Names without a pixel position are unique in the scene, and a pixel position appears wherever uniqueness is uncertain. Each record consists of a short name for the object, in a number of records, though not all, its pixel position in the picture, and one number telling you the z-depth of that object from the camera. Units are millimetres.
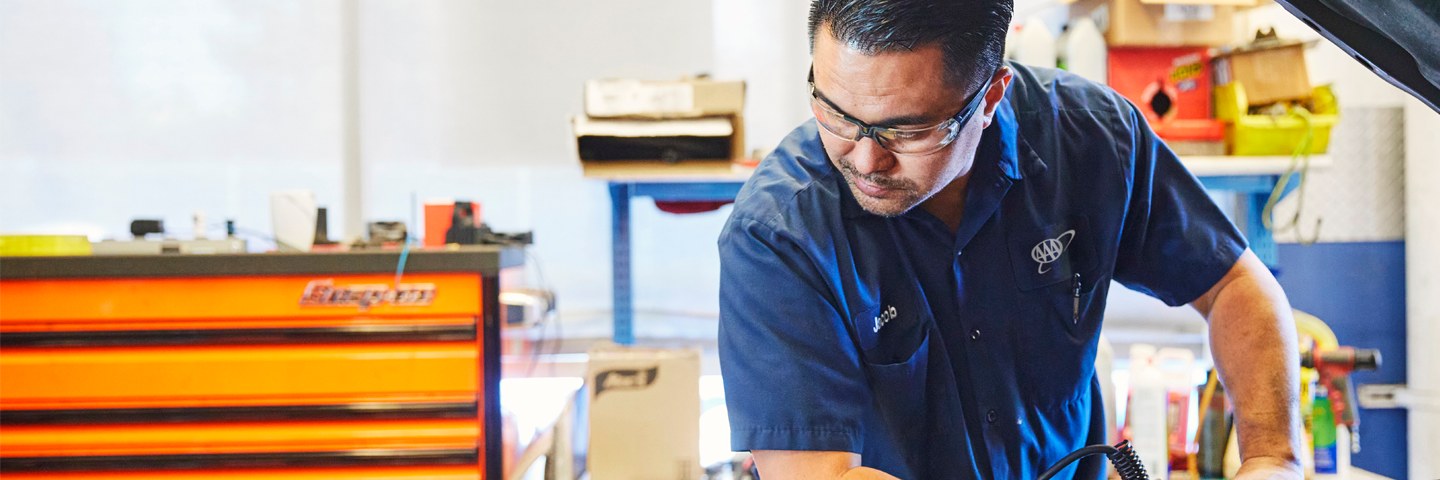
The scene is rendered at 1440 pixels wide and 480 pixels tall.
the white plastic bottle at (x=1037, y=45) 2621
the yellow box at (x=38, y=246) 1909
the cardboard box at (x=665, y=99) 2451
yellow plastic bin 2396
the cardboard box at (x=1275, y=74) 2426
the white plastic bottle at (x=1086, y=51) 2551
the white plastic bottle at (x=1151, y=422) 2244
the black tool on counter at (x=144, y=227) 2090
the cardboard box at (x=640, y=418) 2082
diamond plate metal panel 2959
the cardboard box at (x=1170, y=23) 2494
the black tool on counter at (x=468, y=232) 2113
